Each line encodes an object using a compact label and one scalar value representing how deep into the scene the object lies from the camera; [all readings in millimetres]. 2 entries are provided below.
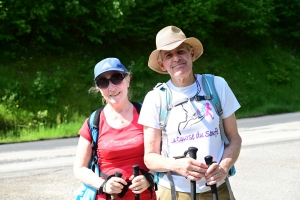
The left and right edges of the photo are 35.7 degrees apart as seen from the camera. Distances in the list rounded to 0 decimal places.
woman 3037
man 2807
